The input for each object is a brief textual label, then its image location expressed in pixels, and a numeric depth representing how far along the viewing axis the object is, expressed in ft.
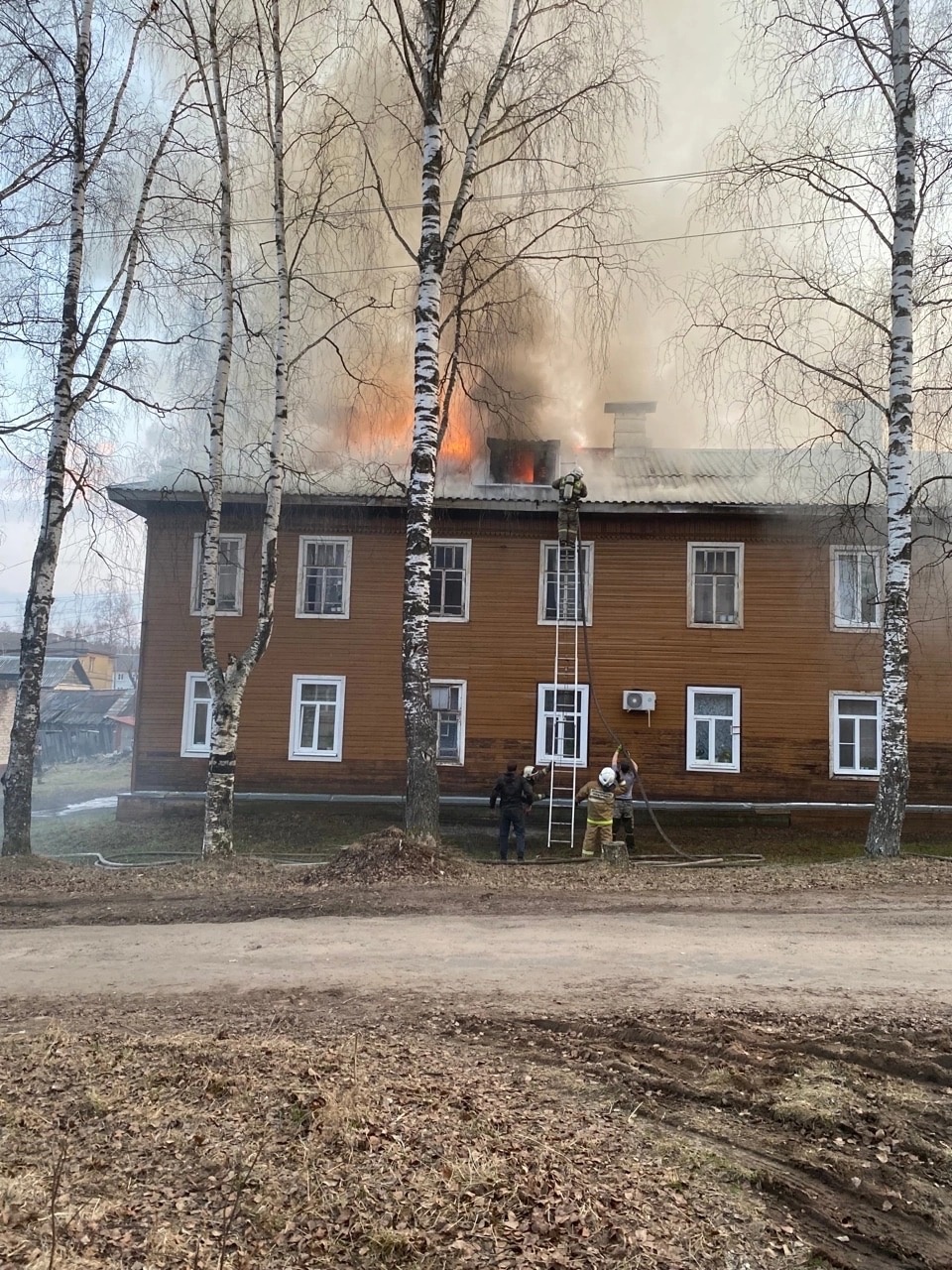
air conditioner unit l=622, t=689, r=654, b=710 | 55.31
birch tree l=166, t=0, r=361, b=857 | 37.58
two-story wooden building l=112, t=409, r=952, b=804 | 55.26
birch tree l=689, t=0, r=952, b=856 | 35.14
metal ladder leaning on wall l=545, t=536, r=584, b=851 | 53.75
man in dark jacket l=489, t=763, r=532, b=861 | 44.14
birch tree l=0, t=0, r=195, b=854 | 36.60
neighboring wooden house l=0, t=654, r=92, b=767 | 122.31
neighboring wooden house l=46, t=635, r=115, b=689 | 206.49
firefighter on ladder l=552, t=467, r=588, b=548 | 50.65
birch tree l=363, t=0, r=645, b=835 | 33.73
